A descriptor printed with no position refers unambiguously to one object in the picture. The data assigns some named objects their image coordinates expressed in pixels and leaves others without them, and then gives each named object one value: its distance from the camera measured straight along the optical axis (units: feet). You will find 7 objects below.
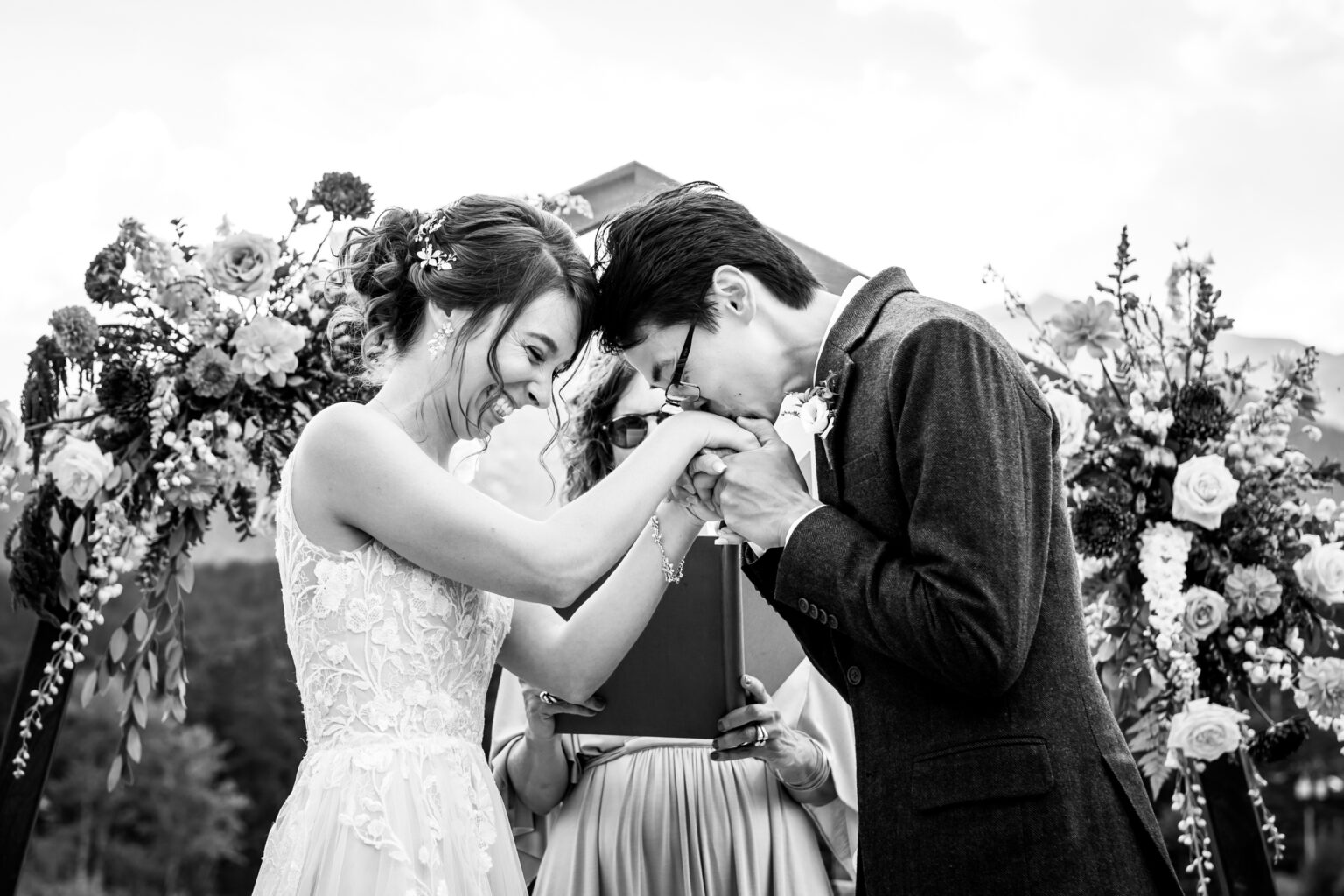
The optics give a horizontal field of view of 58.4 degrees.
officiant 8.16
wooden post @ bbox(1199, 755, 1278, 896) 9.42
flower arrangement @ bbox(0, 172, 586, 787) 9.30
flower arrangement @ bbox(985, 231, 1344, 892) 9.56
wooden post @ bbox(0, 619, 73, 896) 9.17
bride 6.30
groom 5.33
